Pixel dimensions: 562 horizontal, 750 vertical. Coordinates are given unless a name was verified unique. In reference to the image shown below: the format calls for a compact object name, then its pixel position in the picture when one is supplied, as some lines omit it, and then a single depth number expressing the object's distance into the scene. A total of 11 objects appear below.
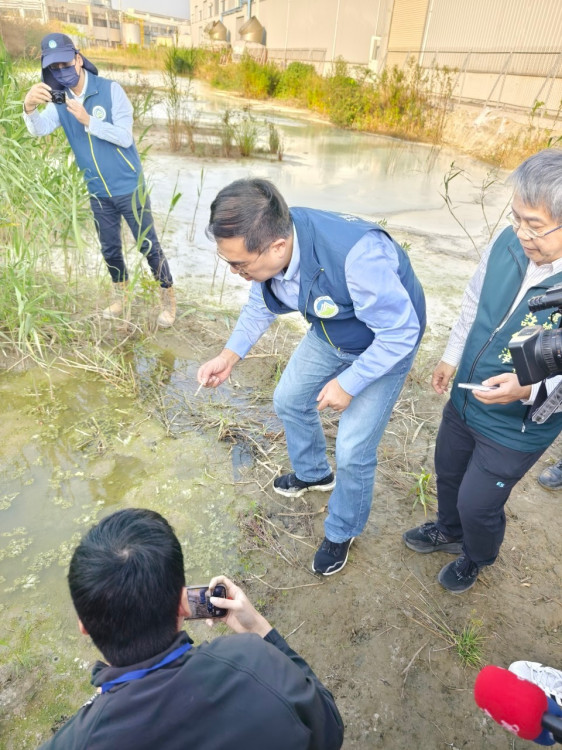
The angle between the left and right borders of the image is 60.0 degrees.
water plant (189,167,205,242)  5.05
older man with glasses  1.34
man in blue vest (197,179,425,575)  1.52
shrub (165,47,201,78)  18.81
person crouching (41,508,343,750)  0.78
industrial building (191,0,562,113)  11.09
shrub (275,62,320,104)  16.54
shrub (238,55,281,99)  17.55
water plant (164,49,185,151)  7.77
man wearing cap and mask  2.89
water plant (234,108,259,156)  8.13
